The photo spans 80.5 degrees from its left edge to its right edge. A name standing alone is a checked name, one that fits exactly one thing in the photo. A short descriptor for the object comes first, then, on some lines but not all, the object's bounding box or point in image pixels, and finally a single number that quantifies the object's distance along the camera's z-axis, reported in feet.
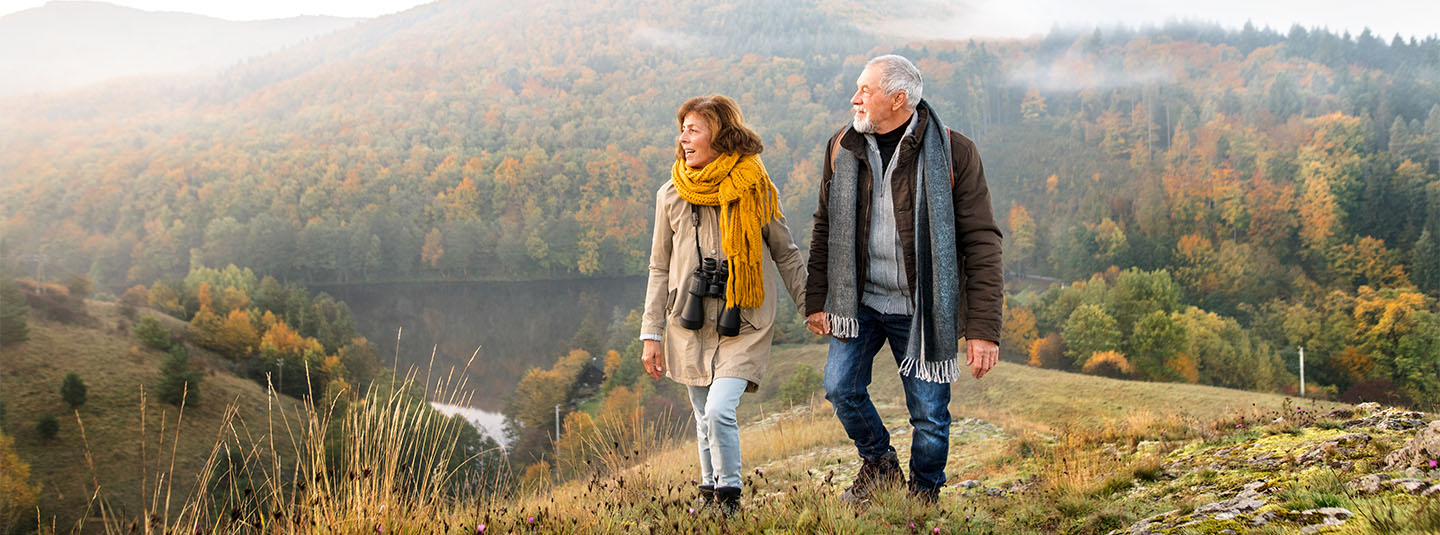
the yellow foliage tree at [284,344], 178.70
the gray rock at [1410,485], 7.92
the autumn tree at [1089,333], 176.65
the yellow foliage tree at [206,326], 185.52
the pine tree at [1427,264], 188.85
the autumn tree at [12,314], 163.84
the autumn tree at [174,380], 148.36
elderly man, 9.86
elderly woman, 10.81
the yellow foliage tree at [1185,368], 169.17
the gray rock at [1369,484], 8.20
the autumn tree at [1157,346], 171.12
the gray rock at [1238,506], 8.70
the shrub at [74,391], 148.46
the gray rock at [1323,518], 7.47
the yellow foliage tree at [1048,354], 182.60
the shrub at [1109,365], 171.73
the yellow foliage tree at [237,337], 184.75
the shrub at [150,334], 174.19
